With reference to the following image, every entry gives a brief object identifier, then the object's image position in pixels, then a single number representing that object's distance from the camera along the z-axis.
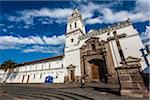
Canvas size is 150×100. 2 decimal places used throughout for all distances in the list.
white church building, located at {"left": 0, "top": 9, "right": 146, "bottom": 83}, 15.96
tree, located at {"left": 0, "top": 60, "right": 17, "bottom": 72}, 34.67
